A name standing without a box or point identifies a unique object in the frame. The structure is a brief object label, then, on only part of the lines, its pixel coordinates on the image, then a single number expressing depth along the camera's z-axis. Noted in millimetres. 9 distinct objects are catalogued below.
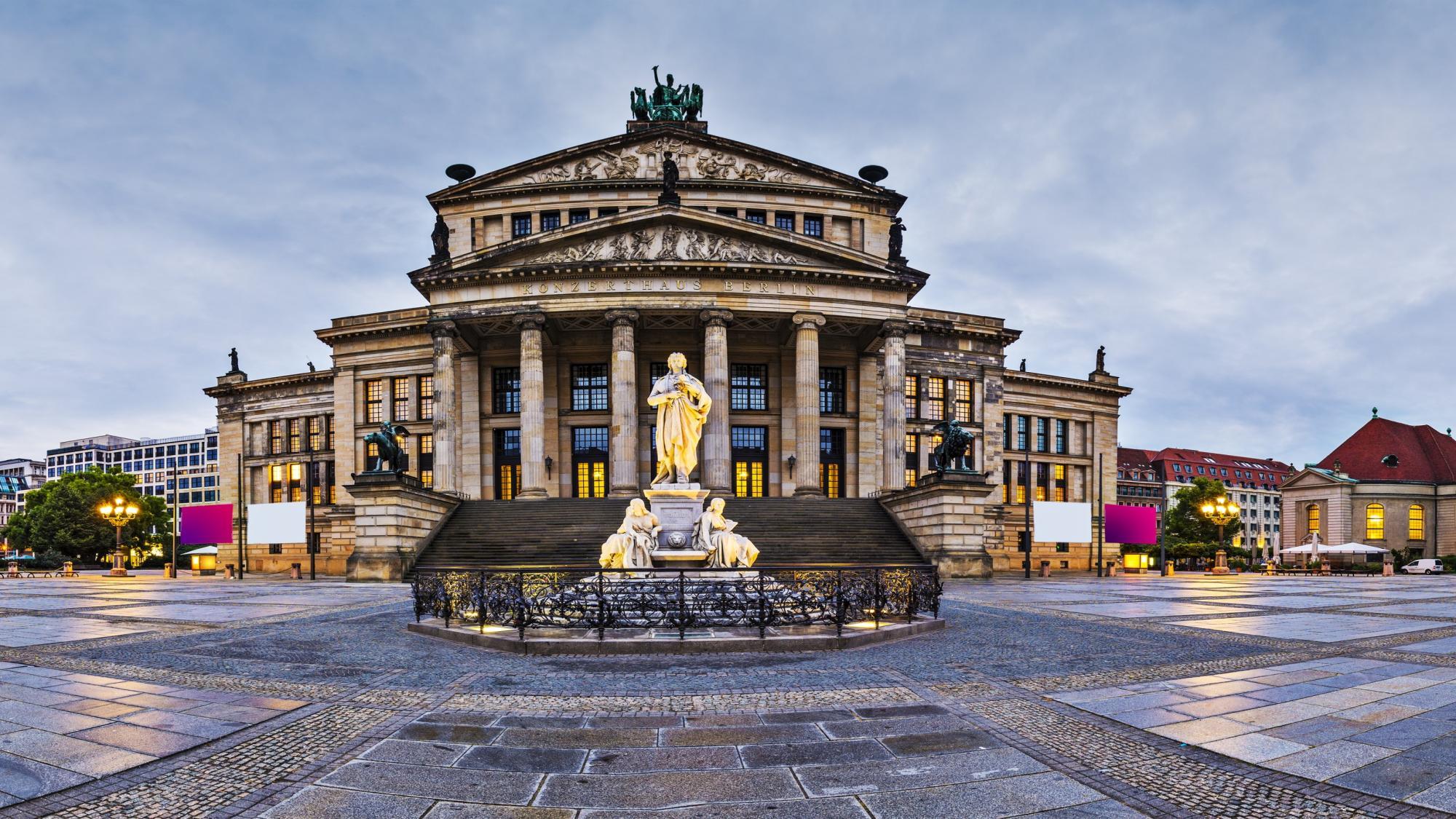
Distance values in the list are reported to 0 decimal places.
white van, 62531
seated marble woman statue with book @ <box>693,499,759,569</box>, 17875
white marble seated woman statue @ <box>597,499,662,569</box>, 17312
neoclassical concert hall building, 44594
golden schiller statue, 18828
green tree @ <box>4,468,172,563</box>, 82688
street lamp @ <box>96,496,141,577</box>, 50875
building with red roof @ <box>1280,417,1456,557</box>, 74375
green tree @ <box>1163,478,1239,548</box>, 89188
